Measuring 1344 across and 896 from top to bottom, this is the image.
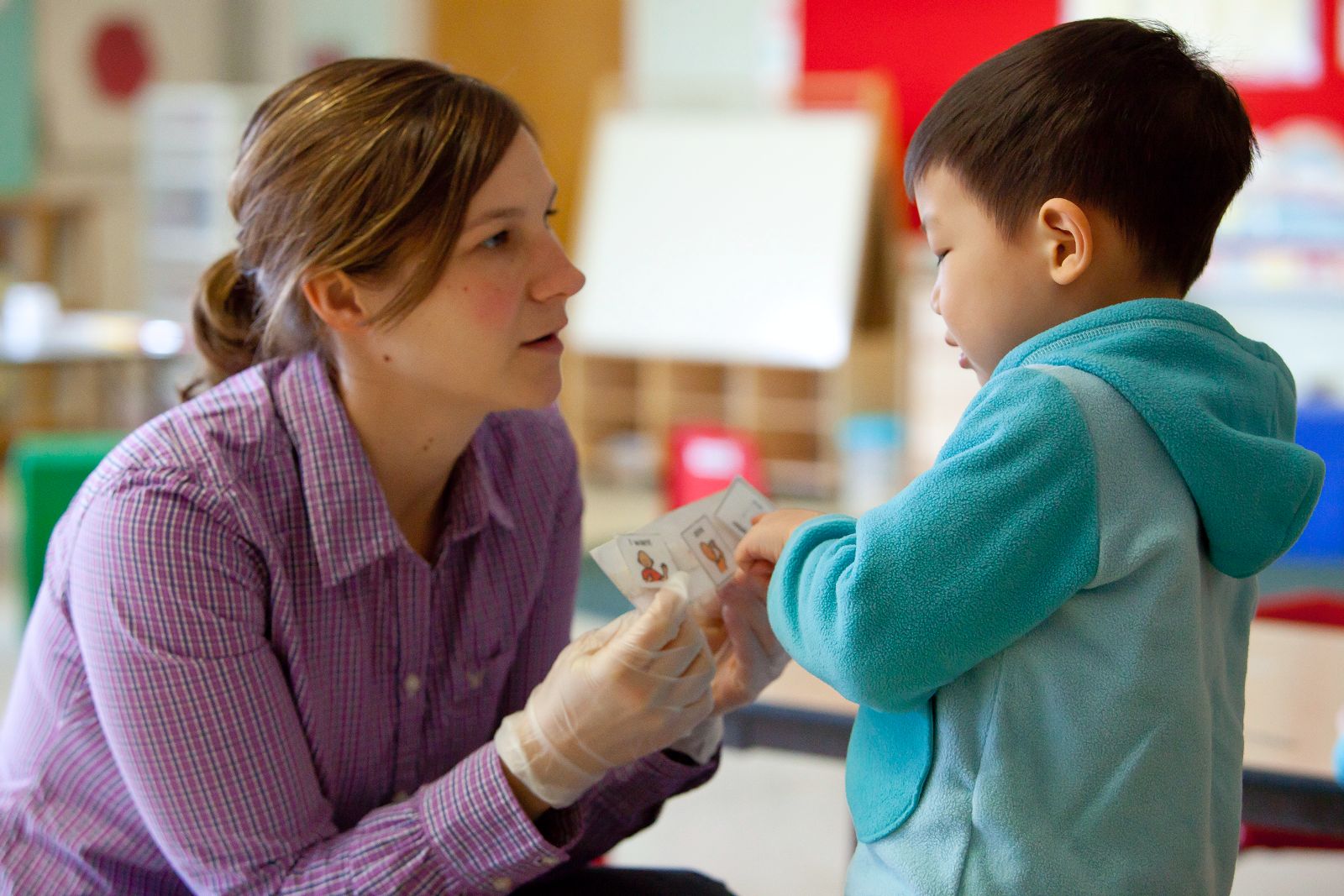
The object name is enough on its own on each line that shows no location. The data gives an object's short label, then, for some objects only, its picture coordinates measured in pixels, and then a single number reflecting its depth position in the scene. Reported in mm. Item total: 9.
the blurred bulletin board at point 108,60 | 7211
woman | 1231
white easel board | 6113
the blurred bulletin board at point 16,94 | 6977
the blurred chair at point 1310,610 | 2334
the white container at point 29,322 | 5344
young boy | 943
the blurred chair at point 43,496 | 2229
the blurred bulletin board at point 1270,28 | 5918
